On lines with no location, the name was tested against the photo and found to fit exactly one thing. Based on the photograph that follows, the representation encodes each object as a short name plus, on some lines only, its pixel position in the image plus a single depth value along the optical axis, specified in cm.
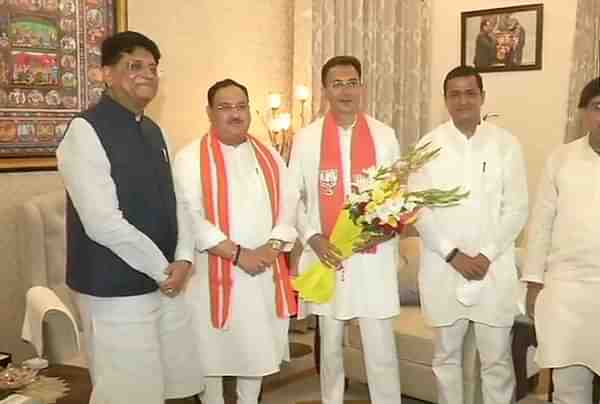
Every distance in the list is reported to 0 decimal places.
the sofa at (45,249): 372
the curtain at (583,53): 506
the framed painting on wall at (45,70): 388
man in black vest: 251
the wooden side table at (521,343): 345
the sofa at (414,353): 341
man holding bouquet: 324
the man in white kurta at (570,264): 282
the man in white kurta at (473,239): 314
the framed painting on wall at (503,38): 548
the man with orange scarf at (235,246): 324
